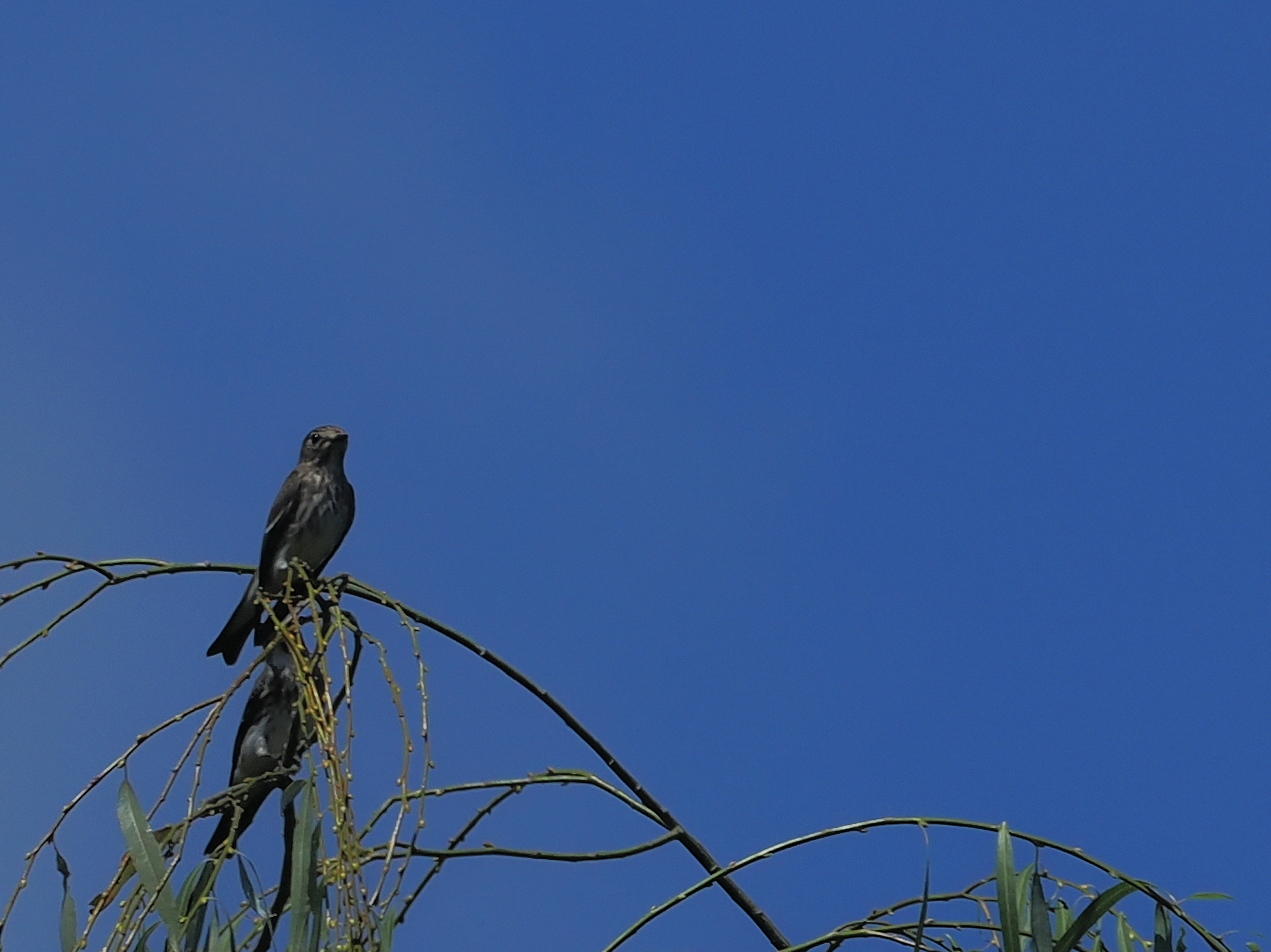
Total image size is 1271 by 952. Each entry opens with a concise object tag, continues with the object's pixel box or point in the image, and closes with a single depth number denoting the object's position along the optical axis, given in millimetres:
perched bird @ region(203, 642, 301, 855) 10008
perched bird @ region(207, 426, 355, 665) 13039
